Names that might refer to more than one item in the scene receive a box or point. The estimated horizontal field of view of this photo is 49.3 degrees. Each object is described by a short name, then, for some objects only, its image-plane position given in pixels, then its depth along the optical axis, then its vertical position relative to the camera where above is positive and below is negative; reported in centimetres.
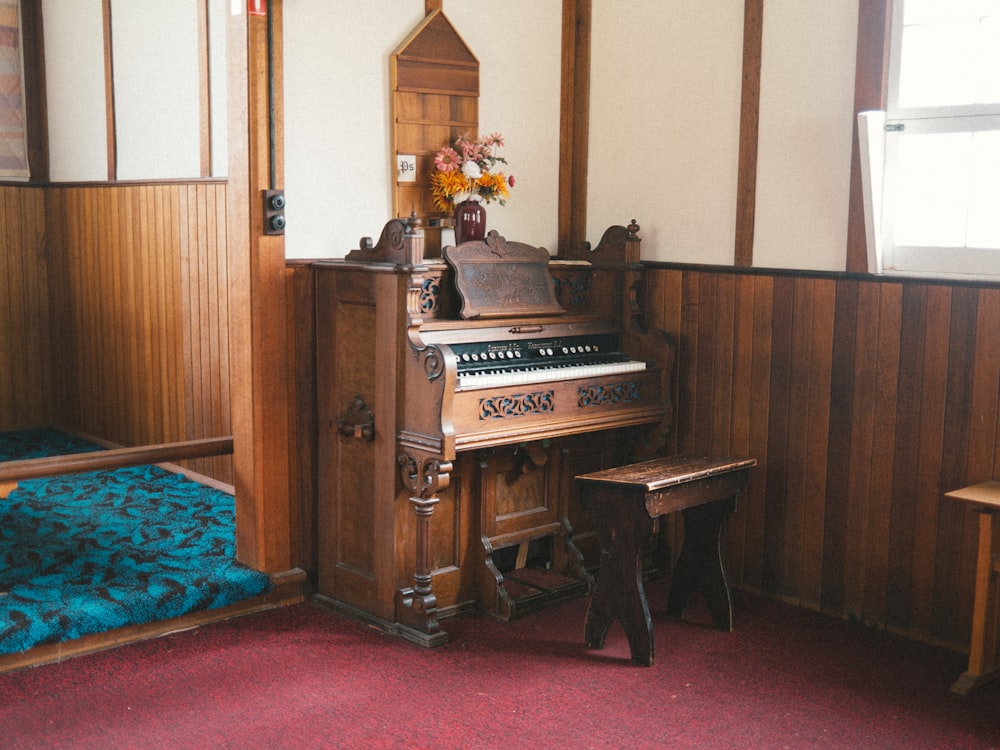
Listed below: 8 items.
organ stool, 386 -104
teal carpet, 388 -132
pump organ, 402 -68
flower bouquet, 466 +26
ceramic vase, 457 +6
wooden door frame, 418 -31
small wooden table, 361 -121
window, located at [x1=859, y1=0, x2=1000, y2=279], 389 +35
